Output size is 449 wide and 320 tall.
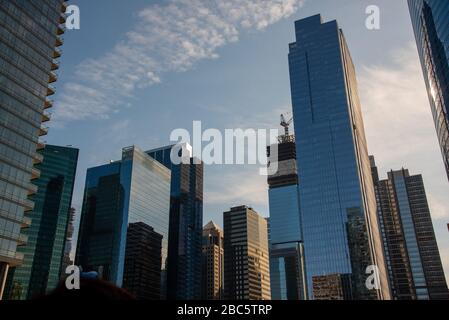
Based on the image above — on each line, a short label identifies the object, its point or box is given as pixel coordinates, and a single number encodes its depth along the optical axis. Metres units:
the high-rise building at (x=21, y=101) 54.88
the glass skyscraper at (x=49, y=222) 151.12
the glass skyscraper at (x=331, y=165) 150.00
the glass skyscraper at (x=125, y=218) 170.00
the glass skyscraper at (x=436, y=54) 75.06
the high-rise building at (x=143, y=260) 171.38
